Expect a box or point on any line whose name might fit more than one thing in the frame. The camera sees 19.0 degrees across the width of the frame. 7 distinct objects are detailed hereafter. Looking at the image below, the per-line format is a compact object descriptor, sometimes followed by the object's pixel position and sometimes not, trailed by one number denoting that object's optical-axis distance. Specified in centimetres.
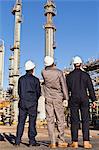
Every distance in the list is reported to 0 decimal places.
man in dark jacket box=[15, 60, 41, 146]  537
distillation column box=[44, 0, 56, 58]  3528
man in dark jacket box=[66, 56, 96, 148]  515
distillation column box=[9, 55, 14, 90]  5170
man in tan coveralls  518
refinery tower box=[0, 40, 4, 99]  4696
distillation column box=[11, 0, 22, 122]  3888
